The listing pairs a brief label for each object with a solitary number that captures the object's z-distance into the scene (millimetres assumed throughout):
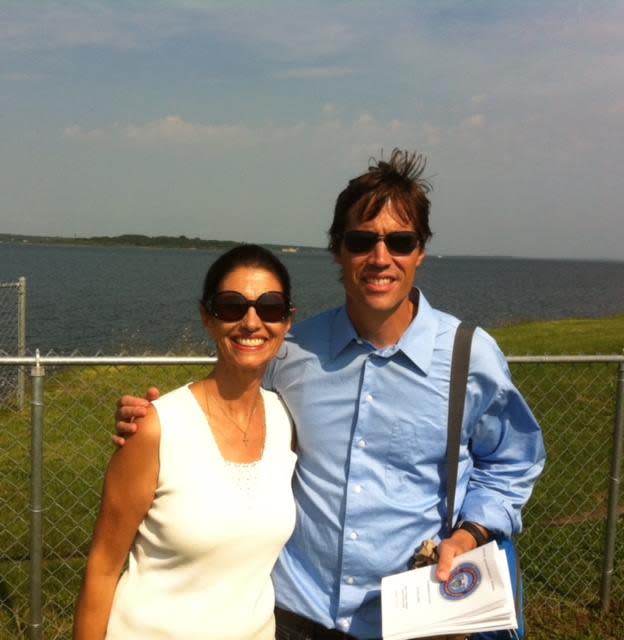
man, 2510
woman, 2248
